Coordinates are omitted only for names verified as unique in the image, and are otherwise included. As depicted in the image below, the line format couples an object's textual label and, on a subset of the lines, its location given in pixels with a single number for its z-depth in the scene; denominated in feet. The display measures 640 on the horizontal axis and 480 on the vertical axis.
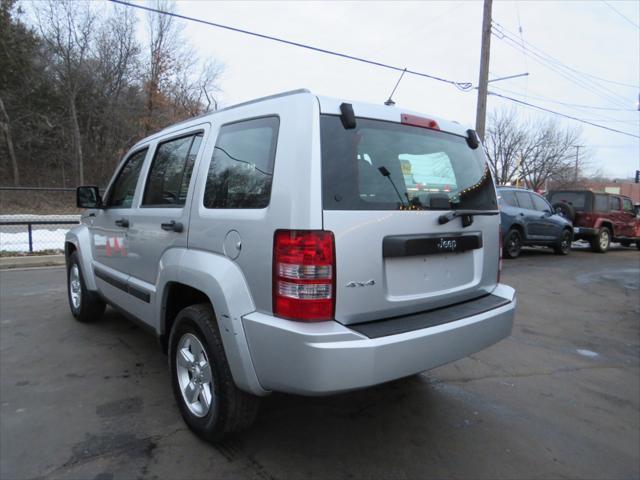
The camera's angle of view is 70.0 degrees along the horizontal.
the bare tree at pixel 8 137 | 83.40
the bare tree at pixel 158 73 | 93.35
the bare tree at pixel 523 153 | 142.51
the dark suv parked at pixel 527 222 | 38.52
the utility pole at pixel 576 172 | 150.90
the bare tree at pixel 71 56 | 82.74
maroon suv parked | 48.11
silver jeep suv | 7.16
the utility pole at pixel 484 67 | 52.80
